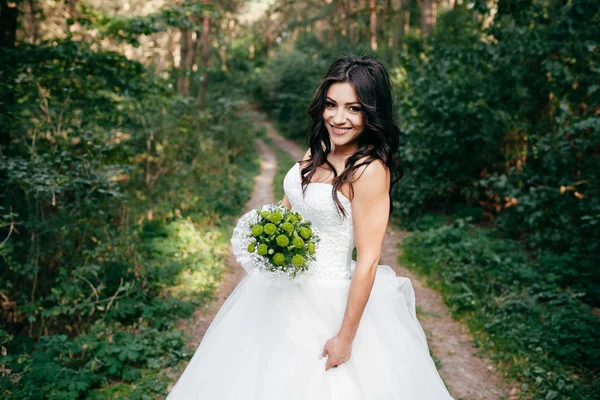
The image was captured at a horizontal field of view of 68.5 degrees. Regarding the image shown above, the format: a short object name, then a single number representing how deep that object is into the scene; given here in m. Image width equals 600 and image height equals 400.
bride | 2.05
